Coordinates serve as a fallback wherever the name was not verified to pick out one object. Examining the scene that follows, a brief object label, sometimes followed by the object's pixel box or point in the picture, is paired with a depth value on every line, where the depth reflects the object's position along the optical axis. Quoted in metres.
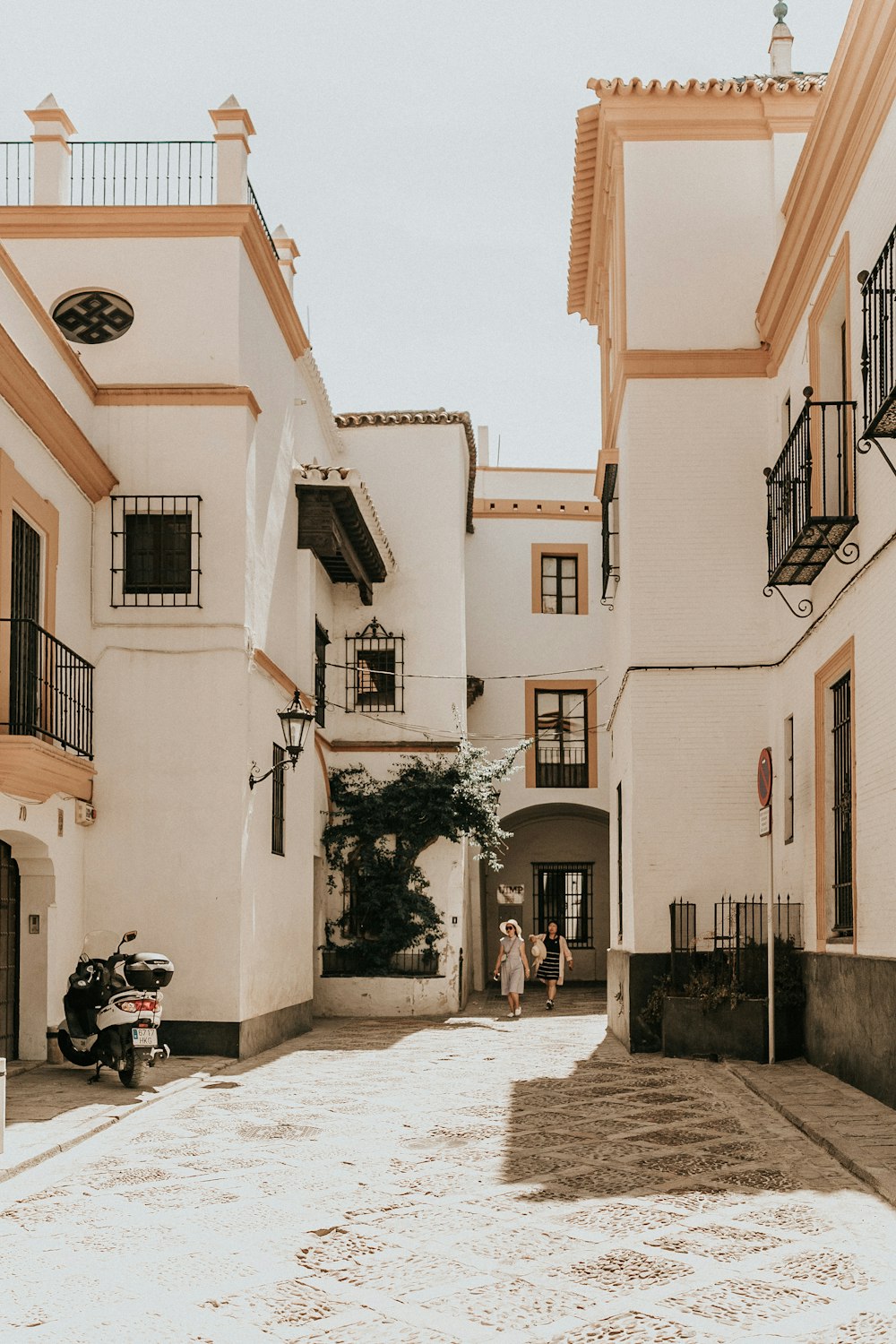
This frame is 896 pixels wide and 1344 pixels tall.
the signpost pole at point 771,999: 12.78
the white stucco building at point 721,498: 13.22
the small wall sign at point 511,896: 30.86
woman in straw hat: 21.83
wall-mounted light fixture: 15.71
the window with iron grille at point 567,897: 31.73
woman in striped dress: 24.31
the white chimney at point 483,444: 35.41
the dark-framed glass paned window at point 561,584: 30.23
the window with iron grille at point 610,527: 18.14
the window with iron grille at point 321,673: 23.25
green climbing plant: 23.30
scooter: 12.18
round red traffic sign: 12.51
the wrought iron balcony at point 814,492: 11.82
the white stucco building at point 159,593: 13.52
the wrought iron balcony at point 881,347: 9.35
